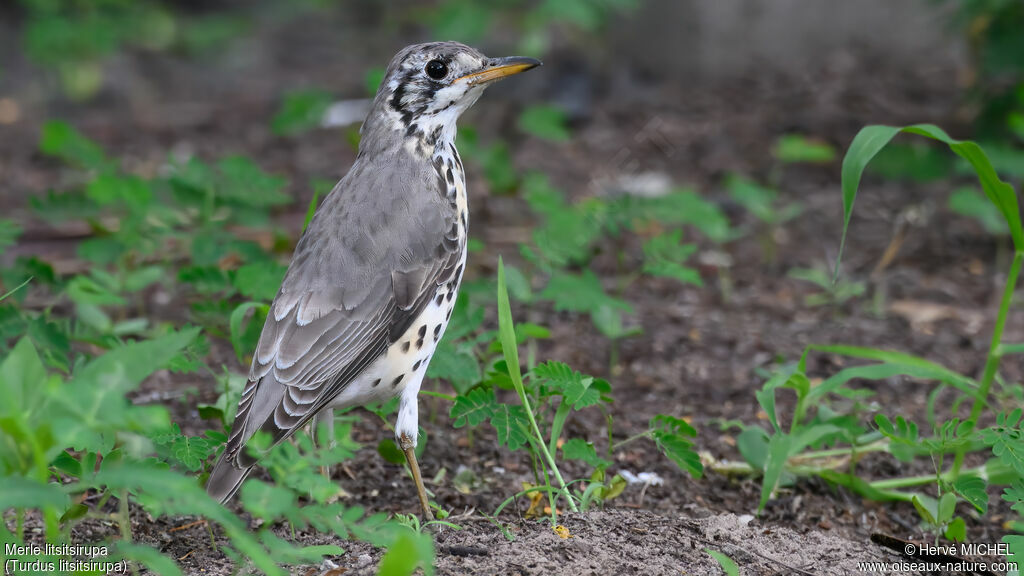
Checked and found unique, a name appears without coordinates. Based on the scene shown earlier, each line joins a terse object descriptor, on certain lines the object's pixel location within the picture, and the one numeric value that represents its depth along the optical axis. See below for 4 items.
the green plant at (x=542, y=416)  7.36
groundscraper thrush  7.40
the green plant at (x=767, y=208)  13.62
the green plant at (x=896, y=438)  7.30
